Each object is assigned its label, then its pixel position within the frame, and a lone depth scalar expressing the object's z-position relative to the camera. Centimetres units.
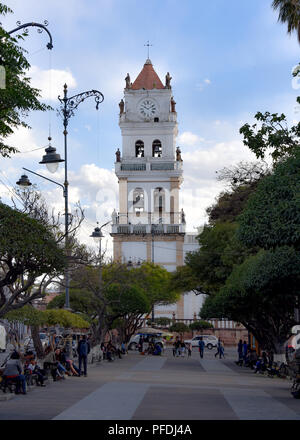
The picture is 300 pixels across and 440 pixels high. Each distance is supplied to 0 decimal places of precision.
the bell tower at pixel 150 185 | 7912
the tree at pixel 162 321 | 7538
